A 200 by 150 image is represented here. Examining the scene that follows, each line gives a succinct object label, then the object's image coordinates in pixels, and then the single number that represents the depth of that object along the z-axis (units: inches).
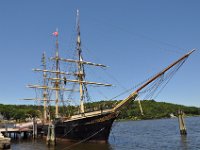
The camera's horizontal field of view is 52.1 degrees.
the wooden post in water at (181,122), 1266.6
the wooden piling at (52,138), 1039.7
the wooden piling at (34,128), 1445.5
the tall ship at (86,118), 992.1
